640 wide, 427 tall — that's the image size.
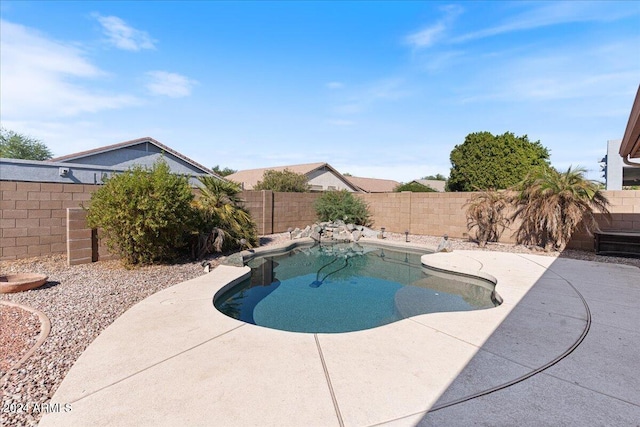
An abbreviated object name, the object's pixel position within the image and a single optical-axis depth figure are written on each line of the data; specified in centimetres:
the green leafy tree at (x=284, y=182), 2462
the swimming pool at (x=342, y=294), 489
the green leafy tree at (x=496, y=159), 2531
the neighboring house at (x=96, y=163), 1302
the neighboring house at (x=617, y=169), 710
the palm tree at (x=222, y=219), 822
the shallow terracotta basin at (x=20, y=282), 486
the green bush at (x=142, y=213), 641
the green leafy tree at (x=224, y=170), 4712
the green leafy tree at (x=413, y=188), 2852
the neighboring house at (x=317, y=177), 3022
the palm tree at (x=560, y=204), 862
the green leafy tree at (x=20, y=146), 2708
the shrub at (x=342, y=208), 1430
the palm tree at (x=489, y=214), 1056
